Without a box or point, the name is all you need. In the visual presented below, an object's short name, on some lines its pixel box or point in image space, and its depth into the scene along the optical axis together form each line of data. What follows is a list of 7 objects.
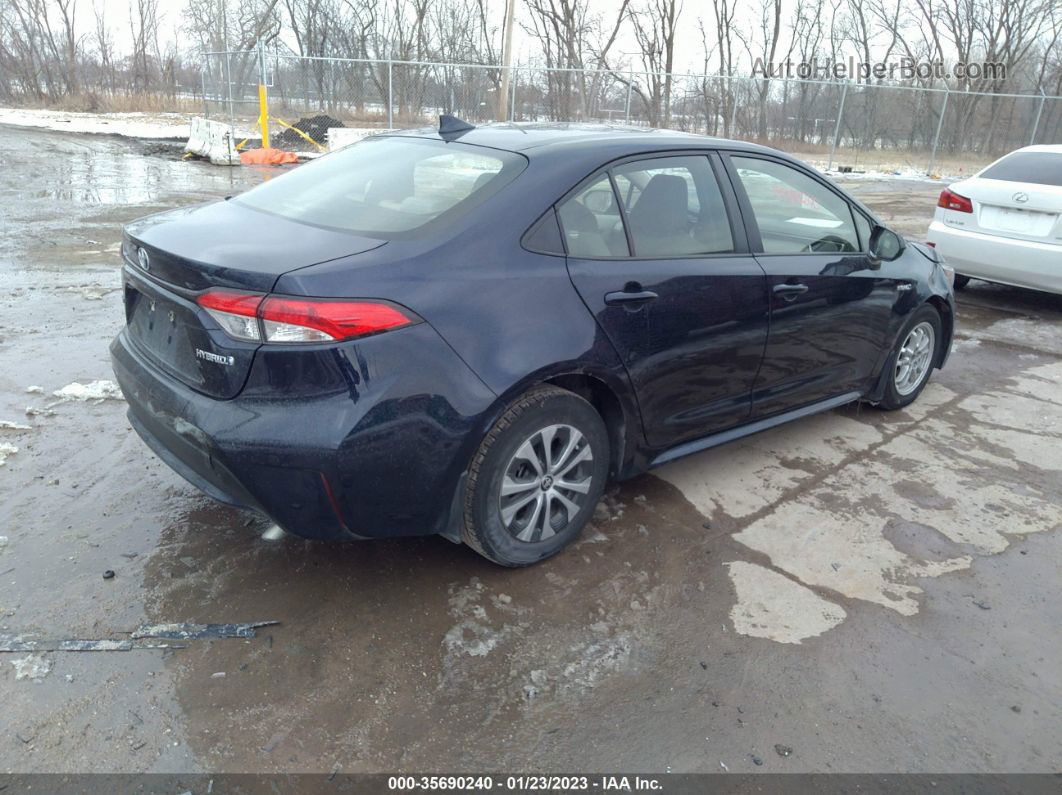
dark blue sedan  2.53
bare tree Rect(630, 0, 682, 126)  32.97
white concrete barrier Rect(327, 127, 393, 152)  18.95
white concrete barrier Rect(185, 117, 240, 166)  16.83
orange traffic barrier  17.00
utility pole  17.64
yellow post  17.38
